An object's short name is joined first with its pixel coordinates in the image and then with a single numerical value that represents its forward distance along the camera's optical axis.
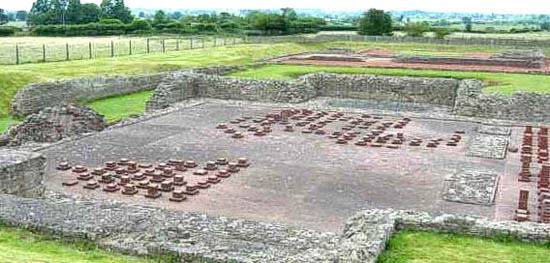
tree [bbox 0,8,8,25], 113.81
